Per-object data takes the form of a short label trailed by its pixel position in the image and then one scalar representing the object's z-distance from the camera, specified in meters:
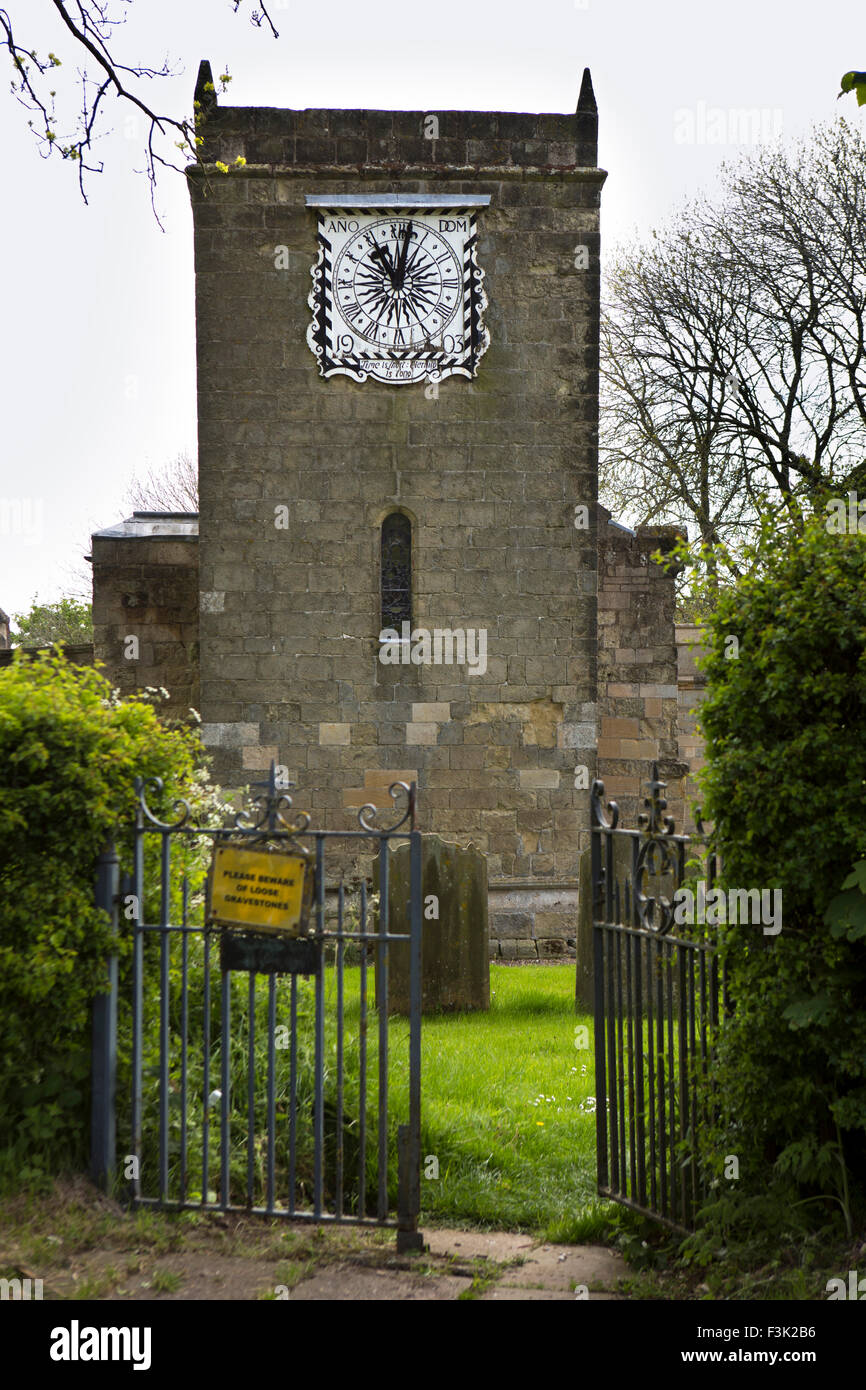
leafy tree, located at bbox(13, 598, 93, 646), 37.28
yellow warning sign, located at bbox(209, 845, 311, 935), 4.79
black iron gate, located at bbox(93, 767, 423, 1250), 4.79
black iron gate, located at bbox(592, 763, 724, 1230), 4.64
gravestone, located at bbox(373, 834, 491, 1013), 8.94
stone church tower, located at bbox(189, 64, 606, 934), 12.52
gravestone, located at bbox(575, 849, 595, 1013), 8.89
